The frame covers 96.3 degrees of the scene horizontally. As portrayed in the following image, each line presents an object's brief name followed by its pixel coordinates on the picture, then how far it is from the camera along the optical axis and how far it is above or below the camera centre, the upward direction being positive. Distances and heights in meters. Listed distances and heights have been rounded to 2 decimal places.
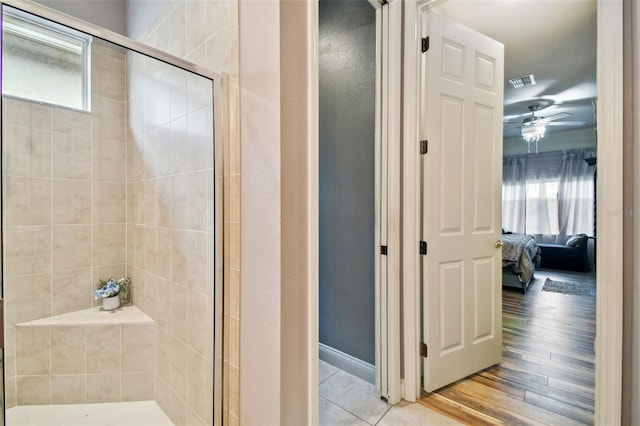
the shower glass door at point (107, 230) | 1.38 -0.11
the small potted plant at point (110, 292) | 1.91 -0.54
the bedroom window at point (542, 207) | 6.41 +0.10
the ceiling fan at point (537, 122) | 4.82 +1.71
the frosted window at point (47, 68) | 1.54 +0.88
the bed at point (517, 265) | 4.14 -0.77
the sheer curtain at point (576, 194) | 5.97 +0.38
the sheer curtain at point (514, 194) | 6.76 +0.42
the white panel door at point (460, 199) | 1.78 +0.08
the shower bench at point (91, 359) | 1.70 -0.89
